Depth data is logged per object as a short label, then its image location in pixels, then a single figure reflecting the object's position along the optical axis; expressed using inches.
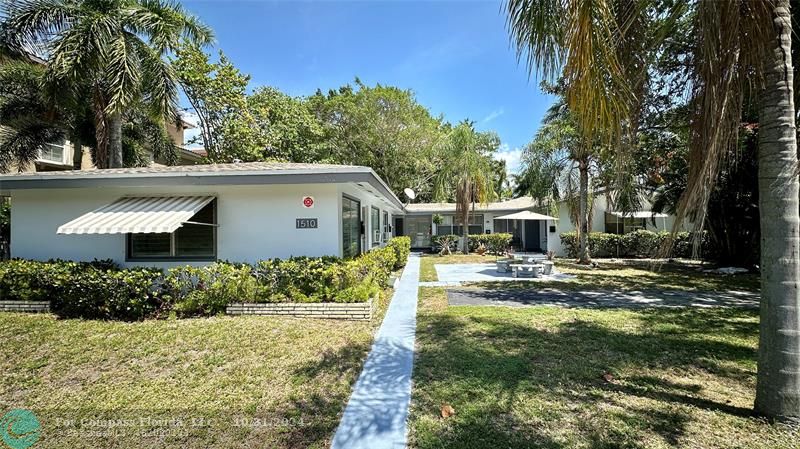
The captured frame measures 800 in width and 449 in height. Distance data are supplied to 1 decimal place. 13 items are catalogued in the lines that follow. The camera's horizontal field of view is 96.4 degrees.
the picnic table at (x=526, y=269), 607.5
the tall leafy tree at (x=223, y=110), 860.0
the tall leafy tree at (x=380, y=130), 1161.4
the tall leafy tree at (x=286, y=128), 994.7
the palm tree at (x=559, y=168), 762.8
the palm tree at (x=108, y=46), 484.4
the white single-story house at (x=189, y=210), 343.9
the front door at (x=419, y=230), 1266.0
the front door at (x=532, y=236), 1186.0
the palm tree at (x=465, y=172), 956.6
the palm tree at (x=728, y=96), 130.3
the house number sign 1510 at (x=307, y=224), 373.7
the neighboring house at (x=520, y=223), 997.2
